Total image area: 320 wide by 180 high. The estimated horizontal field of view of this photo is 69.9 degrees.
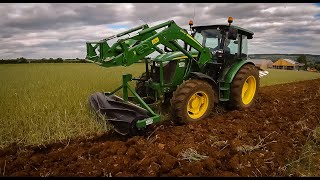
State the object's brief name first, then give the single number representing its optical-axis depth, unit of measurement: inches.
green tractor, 158.7
